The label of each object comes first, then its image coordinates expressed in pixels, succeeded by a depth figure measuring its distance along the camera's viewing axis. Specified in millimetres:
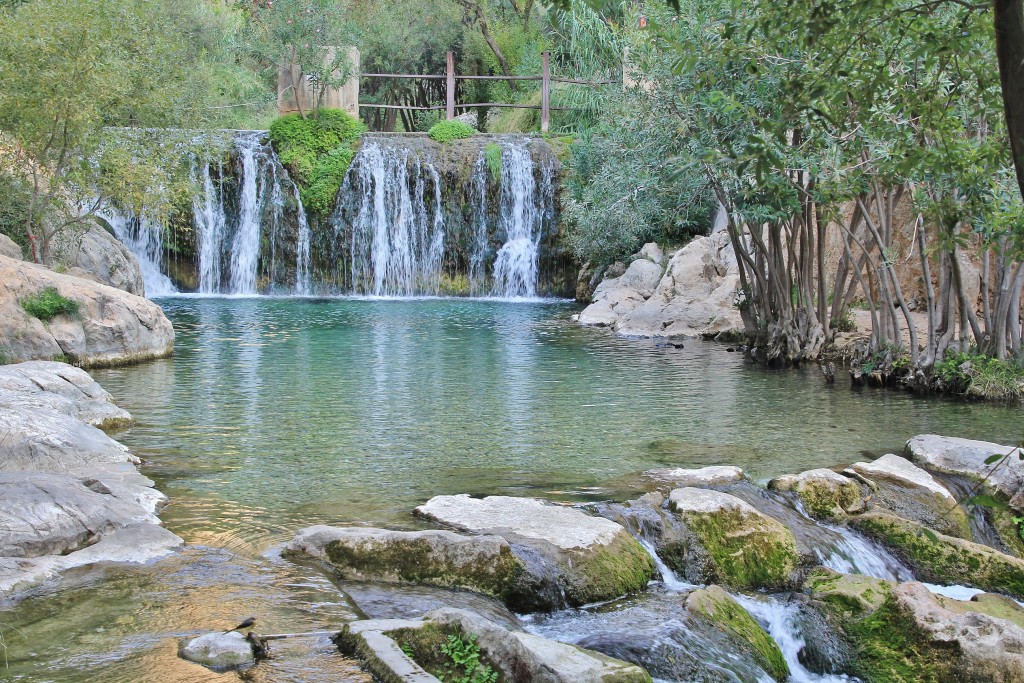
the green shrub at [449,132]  30109
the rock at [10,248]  16881
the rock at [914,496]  8336
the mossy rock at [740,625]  5855
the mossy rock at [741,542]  7035
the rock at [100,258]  20281
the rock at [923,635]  5738
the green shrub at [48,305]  13742
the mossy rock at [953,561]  7184
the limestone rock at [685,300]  20234
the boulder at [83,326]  13469
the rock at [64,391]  9992
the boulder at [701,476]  8648
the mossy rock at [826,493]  8148
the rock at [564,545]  6438
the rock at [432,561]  6297
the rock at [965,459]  8766
